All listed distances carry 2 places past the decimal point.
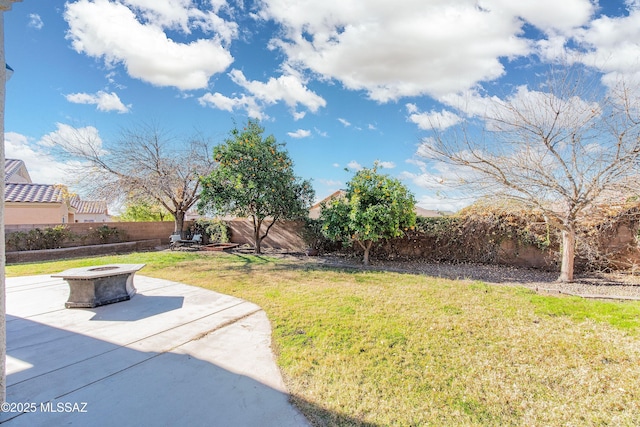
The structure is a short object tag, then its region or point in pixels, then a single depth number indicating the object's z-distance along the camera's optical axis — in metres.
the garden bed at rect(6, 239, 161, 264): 10.39
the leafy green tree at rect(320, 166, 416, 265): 8.87
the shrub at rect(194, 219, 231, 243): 15.18
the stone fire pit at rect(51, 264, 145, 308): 4.98
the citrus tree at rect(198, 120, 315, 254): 10.14
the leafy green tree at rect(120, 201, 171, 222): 22.97
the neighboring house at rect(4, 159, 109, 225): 15.34
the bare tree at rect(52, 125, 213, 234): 13.48
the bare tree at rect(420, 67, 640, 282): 6.17
